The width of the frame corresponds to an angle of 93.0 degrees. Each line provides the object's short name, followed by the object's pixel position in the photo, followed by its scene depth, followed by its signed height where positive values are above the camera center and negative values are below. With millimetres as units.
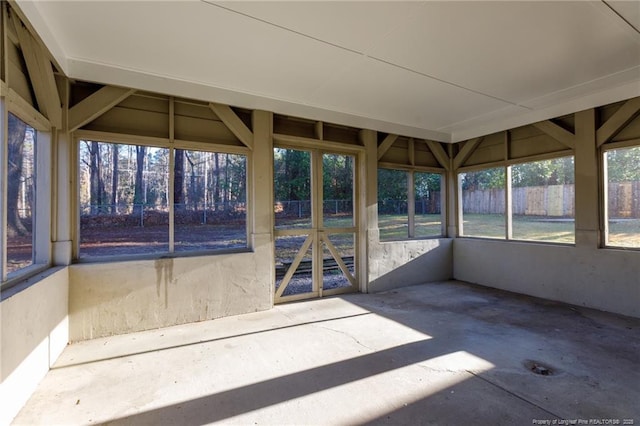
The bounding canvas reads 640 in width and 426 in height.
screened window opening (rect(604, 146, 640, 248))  4113 +198
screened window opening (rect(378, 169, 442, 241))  5809 +173
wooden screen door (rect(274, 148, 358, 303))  4867 -157
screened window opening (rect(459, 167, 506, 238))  5789 +184
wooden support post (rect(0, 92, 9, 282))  2271 +301
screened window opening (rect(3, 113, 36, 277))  2488 +198
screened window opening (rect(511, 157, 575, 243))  4824 +187
